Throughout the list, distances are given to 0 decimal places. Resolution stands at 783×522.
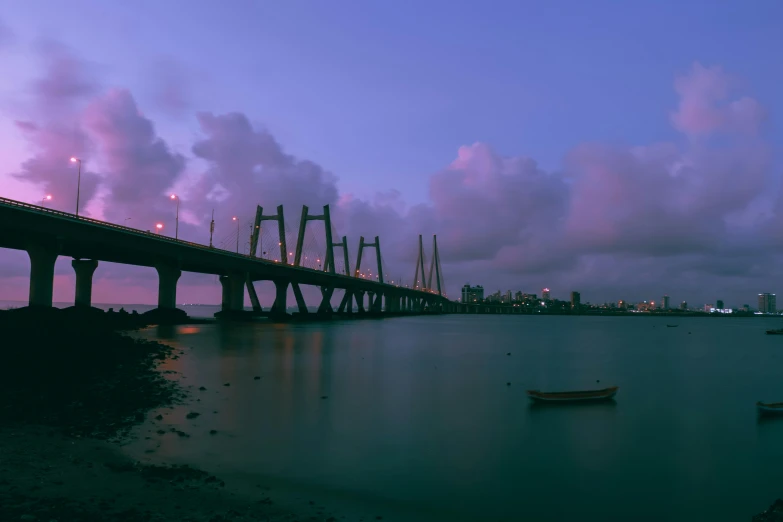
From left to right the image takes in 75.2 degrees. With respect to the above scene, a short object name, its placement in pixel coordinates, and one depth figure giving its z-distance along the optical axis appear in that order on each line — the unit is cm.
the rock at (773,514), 973
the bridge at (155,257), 4525
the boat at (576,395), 2548
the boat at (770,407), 2444
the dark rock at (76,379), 1479
